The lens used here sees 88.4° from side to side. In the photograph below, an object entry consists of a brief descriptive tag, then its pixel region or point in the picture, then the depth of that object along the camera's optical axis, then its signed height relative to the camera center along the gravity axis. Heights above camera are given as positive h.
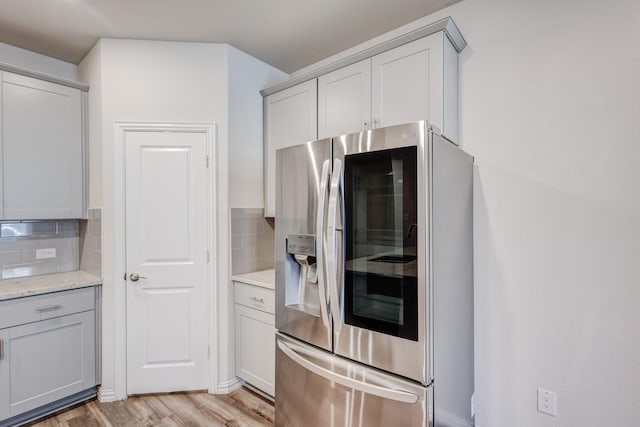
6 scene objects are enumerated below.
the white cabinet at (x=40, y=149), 2.37 +0.50
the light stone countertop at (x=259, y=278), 2.38 -0.50
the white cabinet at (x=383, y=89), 1.84 +0.81
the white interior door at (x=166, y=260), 2.51 -0.35
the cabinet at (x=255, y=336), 2.38 -0.92
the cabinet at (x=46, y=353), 2.12 -0.96
